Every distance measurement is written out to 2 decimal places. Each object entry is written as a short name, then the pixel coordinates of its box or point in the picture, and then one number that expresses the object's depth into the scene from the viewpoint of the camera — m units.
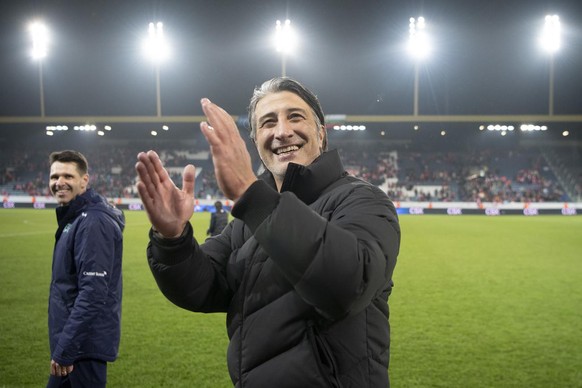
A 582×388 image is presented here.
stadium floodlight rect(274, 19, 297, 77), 34.69
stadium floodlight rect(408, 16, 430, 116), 33.97
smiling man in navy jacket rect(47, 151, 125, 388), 3.20
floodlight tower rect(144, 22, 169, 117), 34.38
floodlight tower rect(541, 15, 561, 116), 33.81
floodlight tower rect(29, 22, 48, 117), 33.53
